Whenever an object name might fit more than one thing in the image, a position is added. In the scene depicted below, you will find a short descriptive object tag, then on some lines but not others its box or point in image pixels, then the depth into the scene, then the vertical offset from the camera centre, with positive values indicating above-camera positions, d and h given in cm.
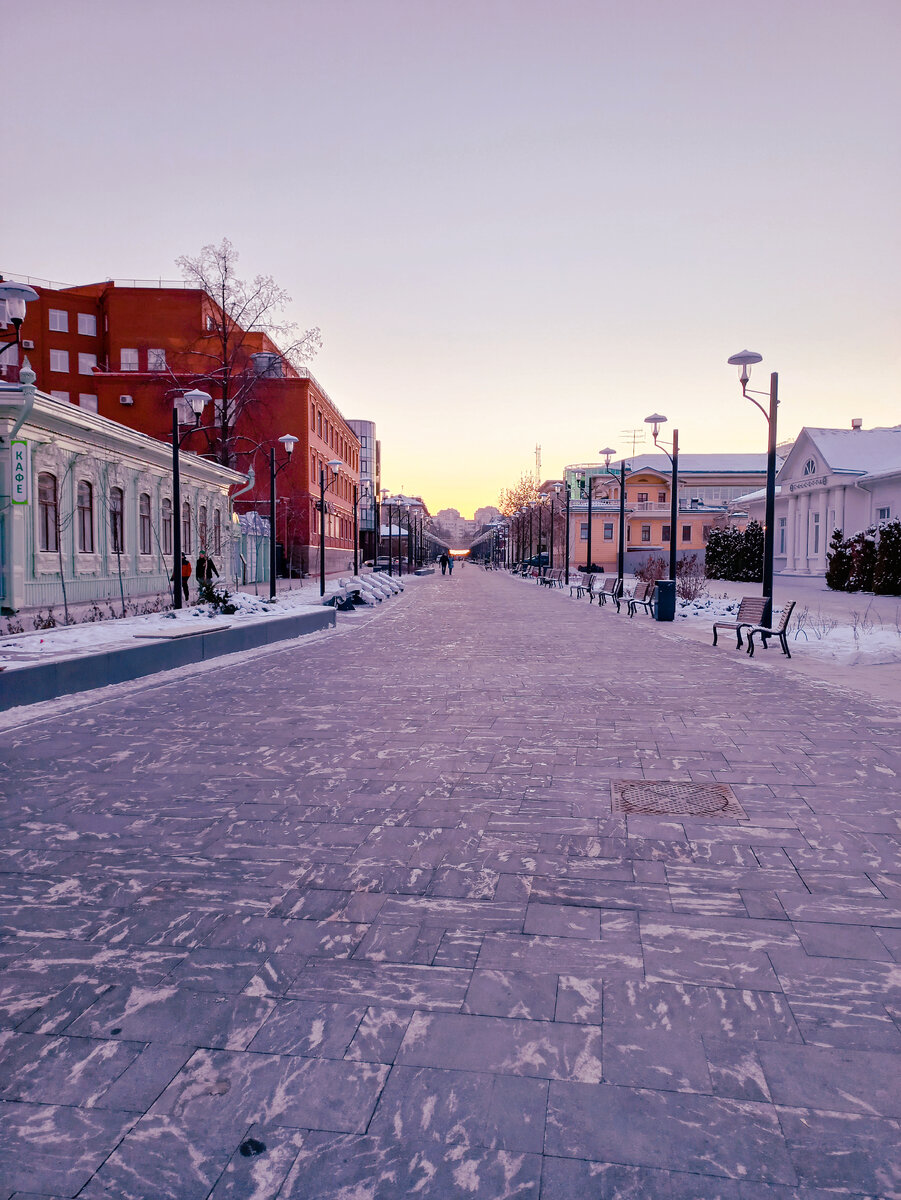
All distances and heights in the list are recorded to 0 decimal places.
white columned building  3544 +311
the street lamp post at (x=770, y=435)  1479 +214
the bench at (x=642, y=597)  2209 -116
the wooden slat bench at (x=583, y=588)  3124 -119
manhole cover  504 -151
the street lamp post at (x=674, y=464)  2105 +238
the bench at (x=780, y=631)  1311 -116
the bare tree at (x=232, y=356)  3297 +867
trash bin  2034 -102
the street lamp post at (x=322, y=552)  2886 +13
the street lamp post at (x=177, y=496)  1735 +122
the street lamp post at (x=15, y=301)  1186 +361
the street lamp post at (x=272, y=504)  2477 +158
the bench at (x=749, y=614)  1419 -97
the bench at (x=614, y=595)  2519 -117
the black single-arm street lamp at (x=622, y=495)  2992 +235
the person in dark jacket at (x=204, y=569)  2118 -34
